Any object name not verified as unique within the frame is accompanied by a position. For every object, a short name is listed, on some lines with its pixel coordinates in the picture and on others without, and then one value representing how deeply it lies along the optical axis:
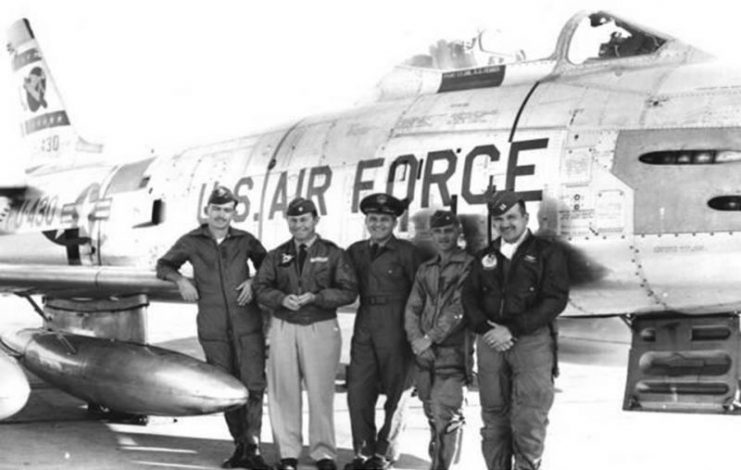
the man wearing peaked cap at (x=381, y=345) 5.33
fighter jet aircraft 5.19
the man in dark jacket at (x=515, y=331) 4.73
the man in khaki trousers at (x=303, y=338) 5.39
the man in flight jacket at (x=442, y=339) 5.04
